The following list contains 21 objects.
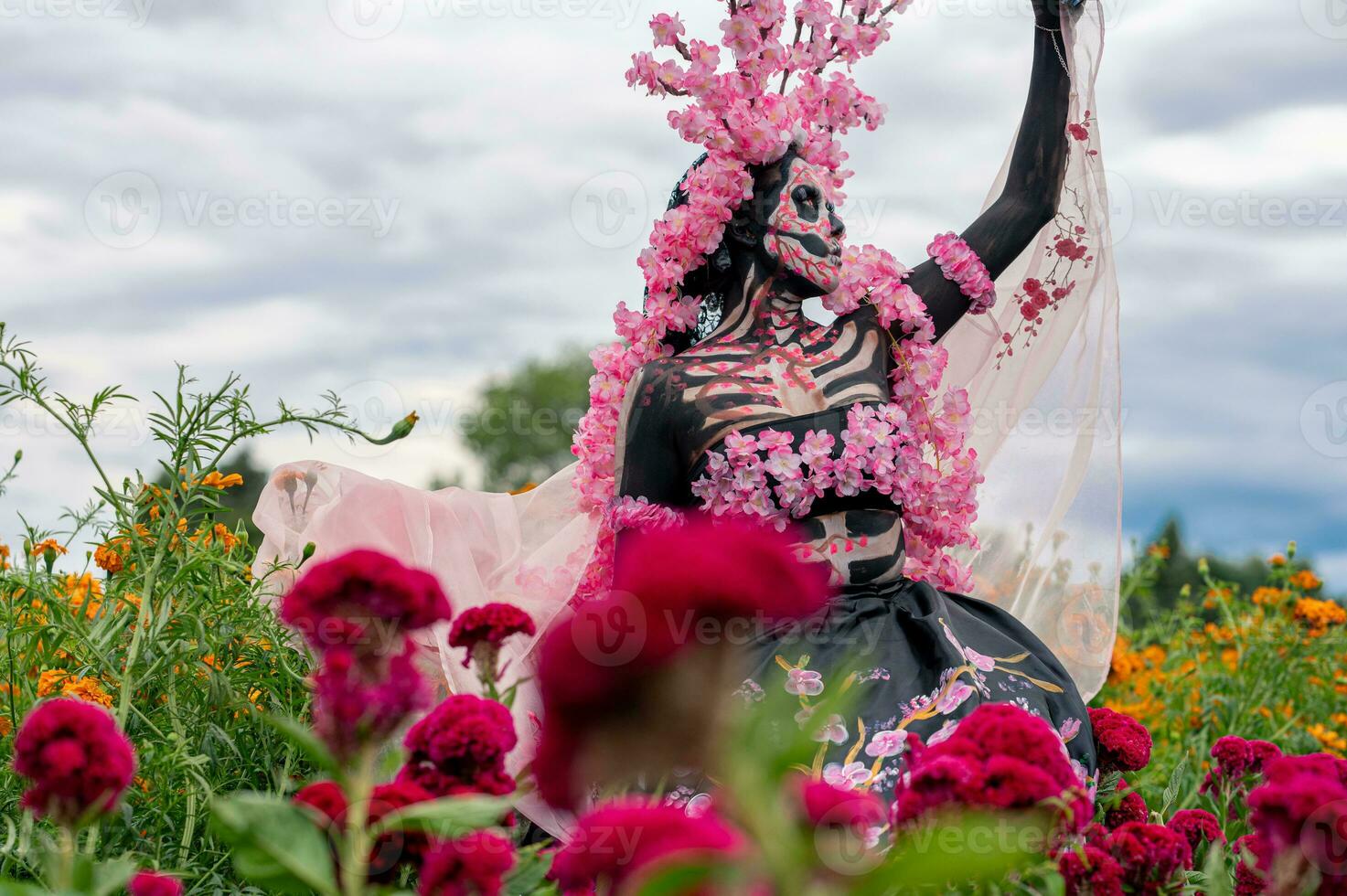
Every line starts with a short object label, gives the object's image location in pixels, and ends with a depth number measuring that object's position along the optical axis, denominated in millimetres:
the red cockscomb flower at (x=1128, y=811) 1742
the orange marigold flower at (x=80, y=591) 2529
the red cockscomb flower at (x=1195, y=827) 1480
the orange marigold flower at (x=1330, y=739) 4035
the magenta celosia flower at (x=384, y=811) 870
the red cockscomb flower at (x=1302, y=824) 880
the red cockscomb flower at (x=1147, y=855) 1102
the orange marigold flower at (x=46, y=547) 2373
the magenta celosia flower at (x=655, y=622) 699
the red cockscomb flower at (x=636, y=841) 700
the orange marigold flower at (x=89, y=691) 2102
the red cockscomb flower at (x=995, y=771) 911
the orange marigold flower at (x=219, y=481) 2336
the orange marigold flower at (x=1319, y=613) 4016
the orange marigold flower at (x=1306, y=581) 4152
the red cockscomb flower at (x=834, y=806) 874
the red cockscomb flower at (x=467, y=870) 817
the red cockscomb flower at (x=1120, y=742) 2264
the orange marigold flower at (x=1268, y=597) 4254
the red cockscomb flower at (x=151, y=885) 919
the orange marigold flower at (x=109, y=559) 2301
